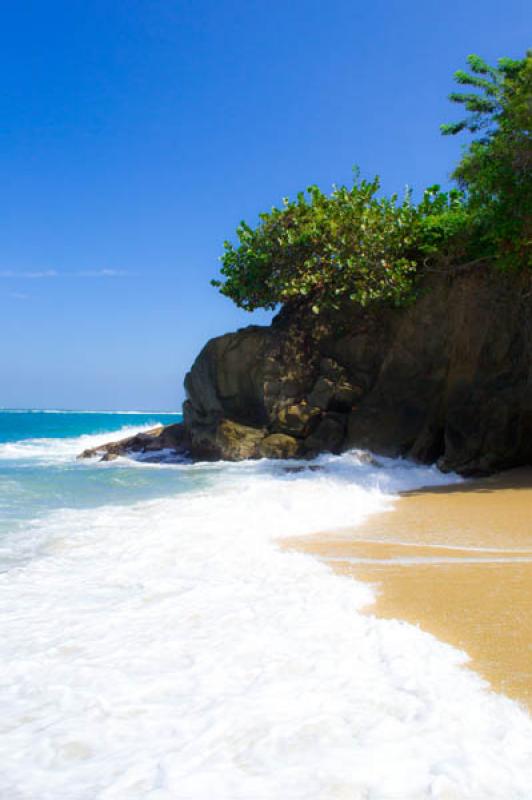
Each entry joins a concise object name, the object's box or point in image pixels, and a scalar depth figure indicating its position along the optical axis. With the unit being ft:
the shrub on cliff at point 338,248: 48.88
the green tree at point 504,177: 37.65
